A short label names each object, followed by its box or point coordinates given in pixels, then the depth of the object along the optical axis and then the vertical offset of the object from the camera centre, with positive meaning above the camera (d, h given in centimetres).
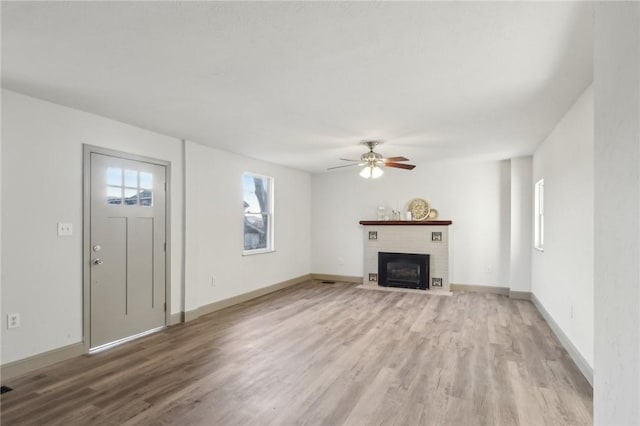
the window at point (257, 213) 606 +0
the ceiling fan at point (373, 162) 477 +70
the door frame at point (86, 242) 347 -29
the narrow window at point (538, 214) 511 -1
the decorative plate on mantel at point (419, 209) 682 +8
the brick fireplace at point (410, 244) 654 -60
